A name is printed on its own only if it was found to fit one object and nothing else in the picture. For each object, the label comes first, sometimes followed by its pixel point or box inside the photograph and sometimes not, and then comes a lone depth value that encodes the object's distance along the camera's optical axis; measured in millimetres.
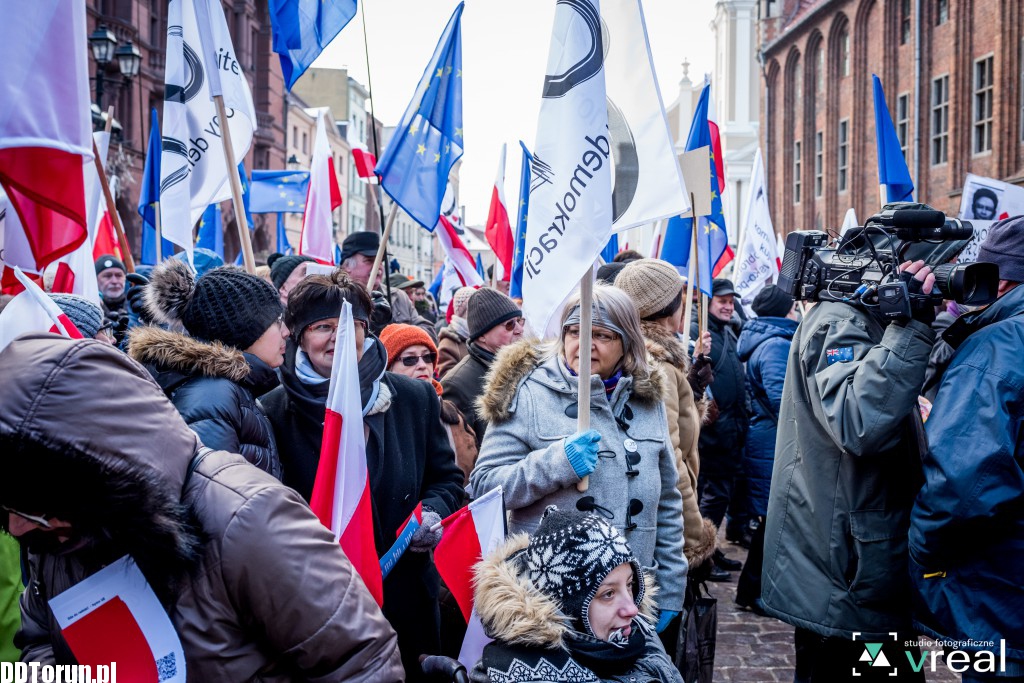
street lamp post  10641
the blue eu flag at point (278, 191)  9906
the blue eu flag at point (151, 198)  7742
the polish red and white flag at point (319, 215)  7176
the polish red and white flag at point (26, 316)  2945
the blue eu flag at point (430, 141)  5723
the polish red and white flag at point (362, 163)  9492
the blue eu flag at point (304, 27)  5547
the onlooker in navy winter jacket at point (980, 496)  2975
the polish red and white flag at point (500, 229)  8328
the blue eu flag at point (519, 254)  6070
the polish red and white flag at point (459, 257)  8469
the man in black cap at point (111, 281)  7573
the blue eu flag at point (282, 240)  11970
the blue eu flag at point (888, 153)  7328
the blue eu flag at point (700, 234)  7203
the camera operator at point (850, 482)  3266
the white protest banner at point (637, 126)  3623
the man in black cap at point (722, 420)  7508
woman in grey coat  3330
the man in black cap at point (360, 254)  7312
